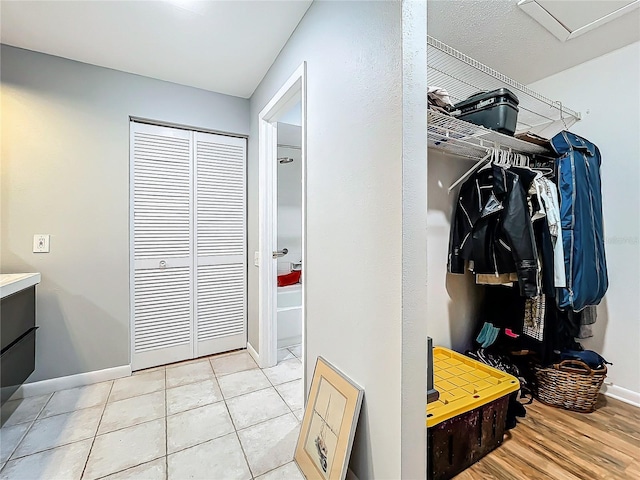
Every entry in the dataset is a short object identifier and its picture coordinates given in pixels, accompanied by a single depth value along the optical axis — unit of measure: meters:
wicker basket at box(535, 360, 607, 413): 1.78
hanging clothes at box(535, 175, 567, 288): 1.75
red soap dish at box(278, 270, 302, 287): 3.49
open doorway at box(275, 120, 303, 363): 2.92
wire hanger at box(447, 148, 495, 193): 1.90
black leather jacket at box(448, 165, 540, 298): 1.65
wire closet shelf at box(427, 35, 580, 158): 1.64
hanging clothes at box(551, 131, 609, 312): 1.74
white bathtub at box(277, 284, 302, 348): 2.89
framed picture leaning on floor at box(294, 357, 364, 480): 1.17
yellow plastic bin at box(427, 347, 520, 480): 1.30
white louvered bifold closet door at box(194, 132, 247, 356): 2.60
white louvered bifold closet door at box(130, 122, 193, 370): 2.37
